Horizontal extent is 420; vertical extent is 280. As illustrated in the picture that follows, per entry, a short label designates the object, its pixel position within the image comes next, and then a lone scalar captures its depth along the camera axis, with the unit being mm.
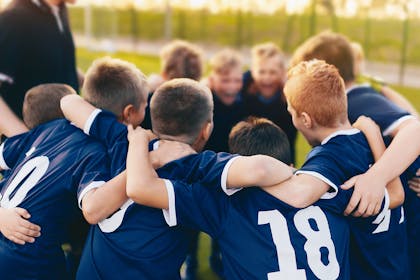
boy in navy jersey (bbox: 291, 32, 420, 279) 2598
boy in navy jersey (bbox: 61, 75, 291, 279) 2311
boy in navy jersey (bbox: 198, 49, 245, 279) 4207
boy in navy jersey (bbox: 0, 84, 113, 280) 2596
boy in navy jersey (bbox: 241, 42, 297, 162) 4461
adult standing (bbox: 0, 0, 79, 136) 3629
